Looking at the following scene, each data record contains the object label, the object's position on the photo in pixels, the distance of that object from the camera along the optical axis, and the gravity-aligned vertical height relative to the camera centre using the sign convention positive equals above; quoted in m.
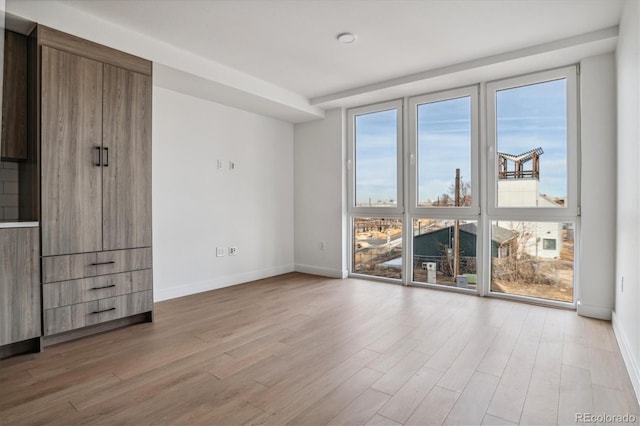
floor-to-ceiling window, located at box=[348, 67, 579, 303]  3.79 +0.30
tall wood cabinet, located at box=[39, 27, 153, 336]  2.73 +0.24
